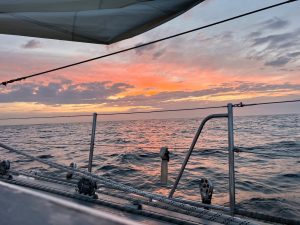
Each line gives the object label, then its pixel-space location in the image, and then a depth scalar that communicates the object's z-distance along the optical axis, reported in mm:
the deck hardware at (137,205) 2008
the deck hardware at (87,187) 2346
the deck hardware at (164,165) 2843
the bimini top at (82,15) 1961
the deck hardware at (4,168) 3143
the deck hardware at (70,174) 3180
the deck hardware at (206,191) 2415
